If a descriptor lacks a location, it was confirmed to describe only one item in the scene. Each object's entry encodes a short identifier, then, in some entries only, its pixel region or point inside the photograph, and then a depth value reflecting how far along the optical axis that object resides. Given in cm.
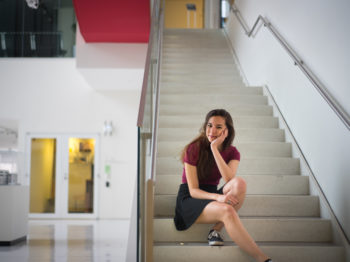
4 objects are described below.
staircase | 313
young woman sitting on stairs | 296
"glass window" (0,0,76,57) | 940
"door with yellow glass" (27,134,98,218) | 1008
